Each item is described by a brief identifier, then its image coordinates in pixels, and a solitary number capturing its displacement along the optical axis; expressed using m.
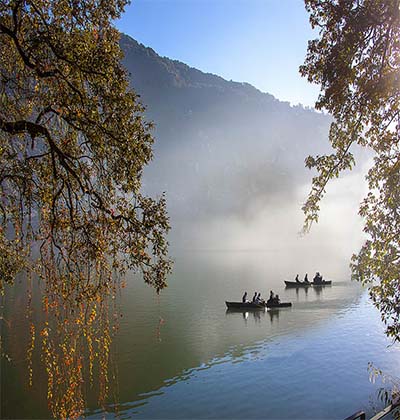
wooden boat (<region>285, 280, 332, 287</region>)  62.09
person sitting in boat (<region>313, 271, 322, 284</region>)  62.75
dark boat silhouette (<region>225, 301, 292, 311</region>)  45.03
